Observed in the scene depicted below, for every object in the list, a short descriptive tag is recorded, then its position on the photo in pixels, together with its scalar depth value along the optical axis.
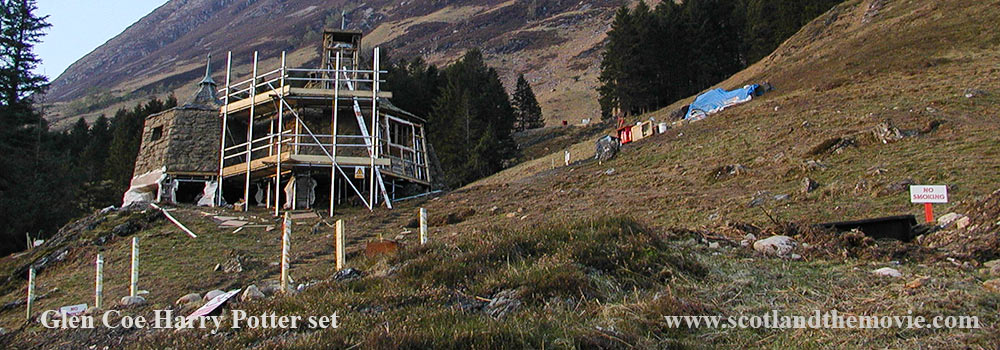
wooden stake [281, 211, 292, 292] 9.88
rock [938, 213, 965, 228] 10.02
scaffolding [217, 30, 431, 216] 23.72
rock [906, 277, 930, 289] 6.63
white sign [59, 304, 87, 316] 11.35
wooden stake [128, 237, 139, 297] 11.98
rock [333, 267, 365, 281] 8.80
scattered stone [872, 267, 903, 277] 7.26
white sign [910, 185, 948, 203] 10.96
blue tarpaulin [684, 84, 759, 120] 33.41
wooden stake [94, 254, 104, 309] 11.84
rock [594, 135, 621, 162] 26.25
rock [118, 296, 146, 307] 11.61
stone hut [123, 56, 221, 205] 25.77
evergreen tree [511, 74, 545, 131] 66.94
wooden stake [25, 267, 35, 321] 12.98
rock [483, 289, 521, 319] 6.65
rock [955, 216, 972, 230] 9.30
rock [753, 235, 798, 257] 8.75
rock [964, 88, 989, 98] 23.00
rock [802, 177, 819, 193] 15.55
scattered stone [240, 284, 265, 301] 8.73
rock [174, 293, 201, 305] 10.97
